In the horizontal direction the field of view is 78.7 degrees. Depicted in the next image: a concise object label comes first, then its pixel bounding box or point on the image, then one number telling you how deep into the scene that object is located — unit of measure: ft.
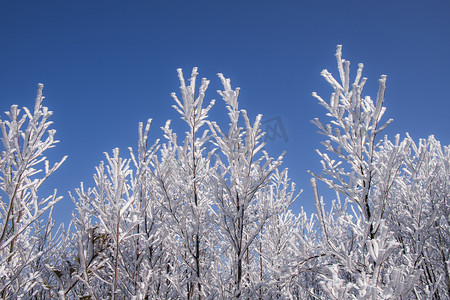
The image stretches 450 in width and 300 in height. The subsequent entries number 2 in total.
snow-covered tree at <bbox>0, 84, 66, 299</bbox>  9.91
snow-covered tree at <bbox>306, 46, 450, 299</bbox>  6.53
